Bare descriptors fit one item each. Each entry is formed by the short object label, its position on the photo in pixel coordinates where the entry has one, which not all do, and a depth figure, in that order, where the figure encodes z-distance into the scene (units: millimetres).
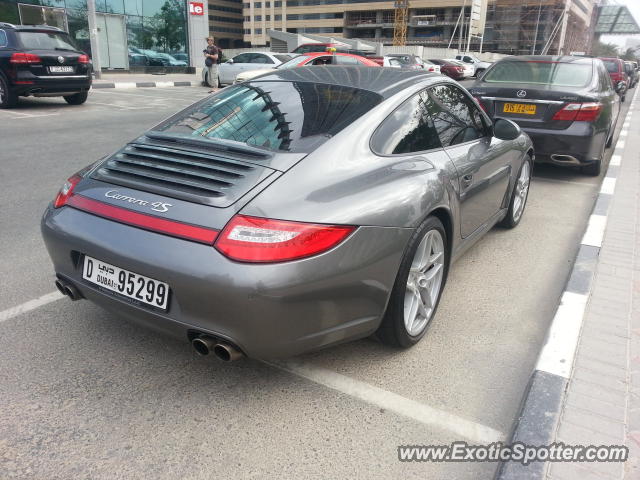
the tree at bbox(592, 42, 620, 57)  122150
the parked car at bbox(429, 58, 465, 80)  33031
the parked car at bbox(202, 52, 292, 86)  18797
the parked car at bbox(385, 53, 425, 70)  24234
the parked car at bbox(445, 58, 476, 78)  35219
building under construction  92125
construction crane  92812
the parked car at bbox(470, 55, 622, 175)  6406
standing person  19098
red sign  26922
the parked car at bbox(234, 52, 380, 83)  15406
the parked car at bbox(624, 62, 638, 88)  25695
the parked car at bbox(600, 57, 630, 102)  18219
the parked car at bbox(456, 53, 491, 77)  41438
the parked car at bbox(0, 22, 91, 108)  10836
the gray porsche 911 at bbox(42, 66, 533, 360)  2180
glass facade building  22594
